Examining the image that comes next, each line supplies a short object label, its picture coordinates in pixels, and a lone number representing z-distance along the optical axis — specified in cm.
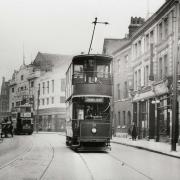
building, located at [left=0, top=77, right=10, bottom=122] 11144
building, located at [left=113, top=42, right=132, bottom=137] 4542
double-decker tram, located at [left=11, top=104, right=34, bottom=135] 5775
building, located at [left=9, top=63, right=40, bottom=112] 9419
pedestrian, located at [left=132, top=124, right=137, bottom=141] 3834
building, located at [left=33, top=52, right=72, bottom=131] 8362
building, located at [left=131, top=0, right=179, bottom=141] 3180
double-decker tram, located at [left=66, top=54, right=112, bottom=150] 2296
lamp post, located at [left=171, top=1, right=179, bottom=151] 2284
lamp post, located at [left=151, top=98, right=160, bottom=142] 3478
